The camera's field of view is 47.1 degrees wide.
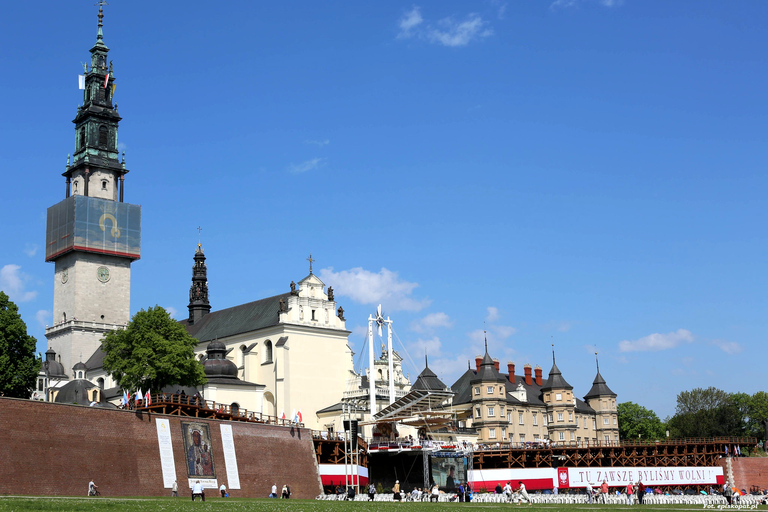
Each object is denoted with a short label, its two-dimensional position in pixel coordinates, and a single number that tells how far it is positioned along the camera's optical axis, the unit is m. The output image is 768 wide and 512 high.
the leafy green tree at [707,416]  117.94
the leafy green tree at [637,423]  138.75
